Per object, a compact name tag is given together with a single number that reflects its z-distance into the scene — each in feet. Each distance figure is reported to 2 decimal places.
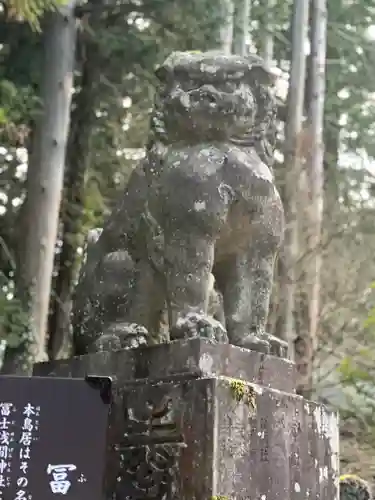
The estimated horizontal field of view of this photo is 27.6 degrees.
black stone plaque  7.36
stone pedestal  7.89
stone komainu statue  9.05
